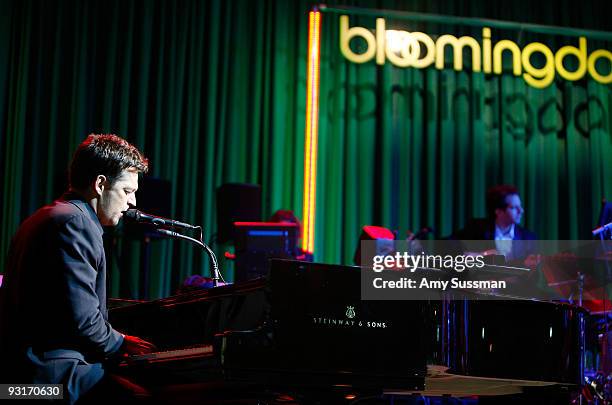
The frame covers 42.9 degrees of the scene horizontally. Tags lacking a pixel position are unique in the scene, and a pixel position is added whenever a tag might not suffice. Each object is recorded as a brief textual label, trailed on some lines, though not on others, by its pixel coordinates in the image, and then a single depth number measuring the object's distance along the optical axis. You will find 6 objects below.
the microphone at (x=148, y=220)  3.09
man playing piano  2.58
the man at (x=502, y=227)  6.13
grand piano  2.74
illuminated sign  7.74
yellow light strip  7.33
